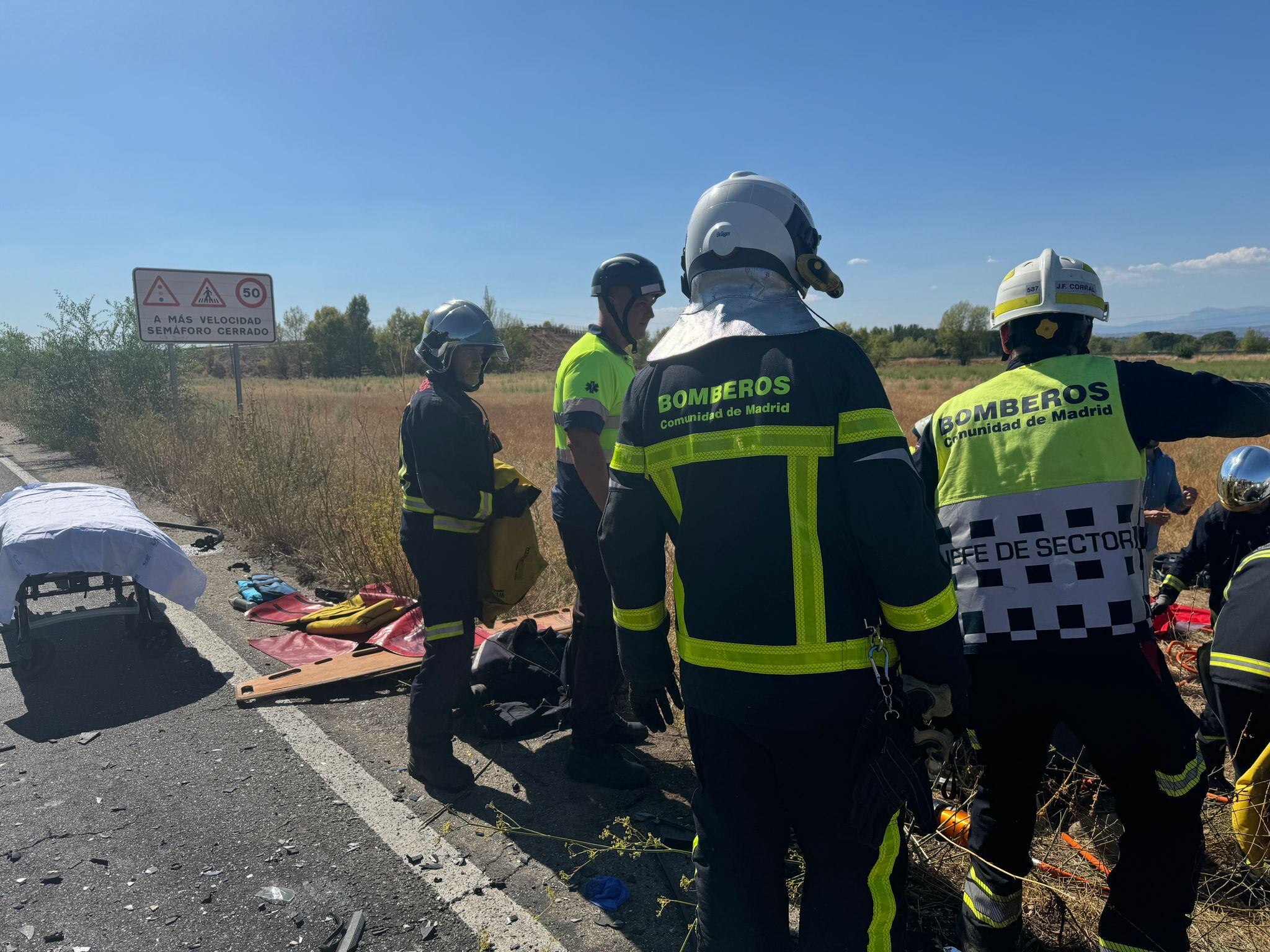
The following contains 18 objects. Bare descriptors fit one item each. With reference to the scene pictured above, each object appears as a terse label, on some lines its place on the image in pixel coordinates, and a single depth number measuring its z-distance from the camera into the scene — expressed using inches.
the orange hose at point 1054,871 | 112.0
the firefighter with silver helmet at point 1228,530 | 167.9
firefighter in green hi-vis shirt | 145.7
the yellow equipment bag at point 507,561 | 163.8
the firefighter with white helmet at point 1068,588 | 86.2
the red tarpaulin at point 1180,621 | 215.5
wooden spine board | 185.8
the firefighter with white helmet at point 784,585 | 70.5
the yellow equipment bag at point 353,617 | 226.8
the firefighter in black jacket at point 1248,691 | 111.1
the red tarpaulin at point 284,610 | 242.7
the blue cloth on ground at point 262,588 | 255.9
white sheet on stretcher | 194.7
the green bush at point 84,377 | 622.5
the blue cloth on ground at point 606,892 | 115.1
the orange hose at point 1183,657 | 207.1
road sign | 502.6
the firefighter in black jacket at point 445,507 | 148.9
